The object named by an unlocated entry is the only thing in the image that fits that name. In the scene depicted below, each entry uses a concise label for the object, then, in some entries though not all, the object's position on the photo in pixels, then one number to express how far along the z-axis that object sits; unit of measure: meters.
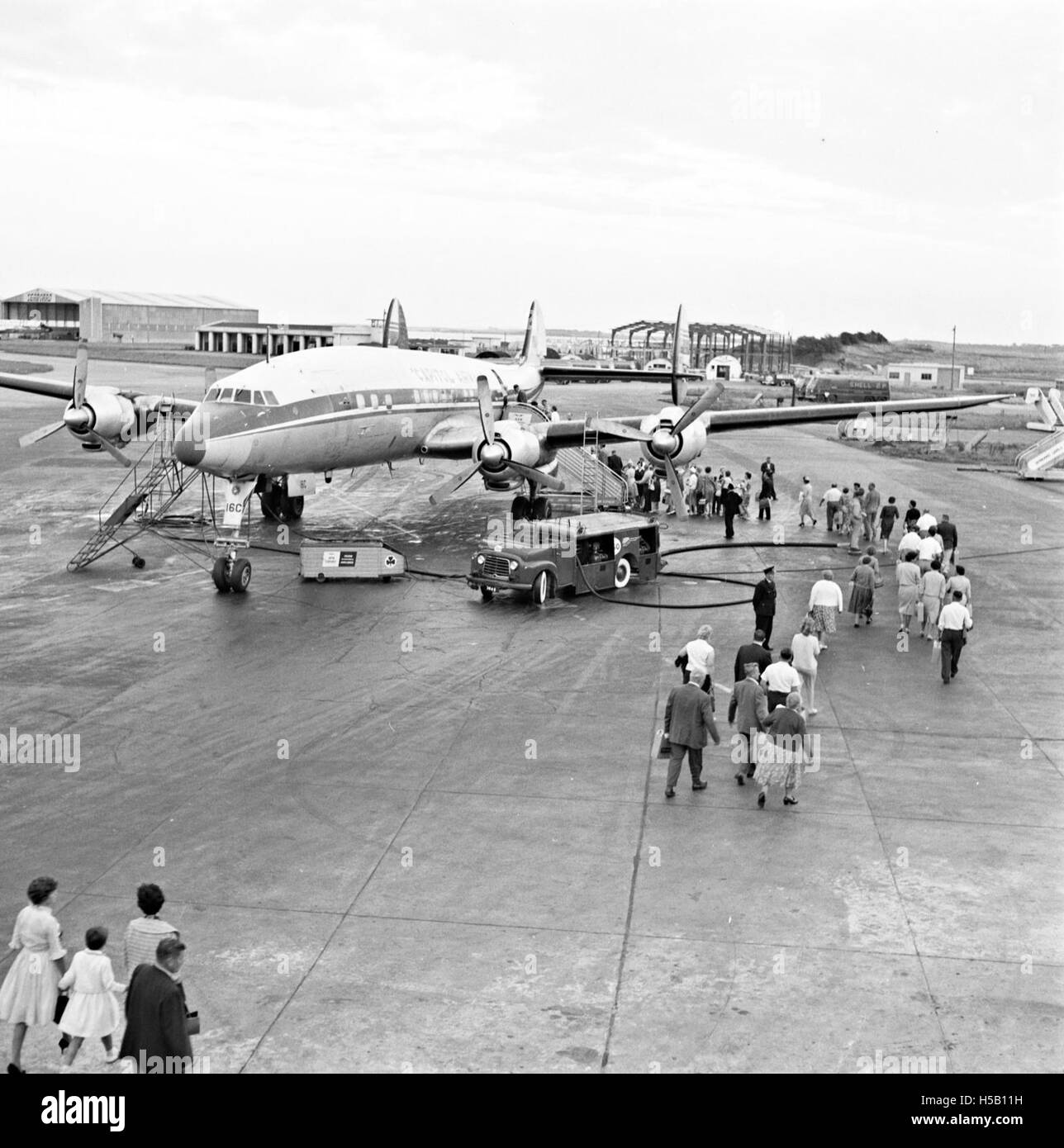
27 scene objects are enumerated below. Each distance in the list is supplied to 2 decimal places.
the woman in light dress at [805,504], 38.16
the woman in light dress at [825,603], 22.62
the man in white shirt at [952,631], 21.03
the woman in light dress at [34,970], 9.55
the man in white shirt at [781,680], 16.56
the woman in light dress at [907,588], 24.14
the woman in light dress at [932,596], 24.05
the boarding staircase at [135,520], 31.14
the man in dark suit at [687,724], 15.62
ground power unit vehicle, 27.09
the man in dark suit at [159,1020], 8.84
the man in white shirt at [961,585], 22.45
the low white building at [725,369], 132.00
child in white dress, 9.35
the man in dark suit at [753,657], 17.89
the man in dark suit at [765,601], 22.78
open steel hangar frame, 161.50
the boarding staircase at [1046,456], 53.56
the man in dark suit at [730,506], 35.59
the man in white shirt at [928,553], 26.19
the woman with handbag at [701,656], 17.05
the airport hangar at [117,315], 181.69
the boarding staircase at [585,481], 39.62
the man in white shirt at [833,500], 36.94
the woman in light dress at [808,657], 19.33
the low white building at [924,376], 112.19
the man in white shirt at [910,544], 26.12
